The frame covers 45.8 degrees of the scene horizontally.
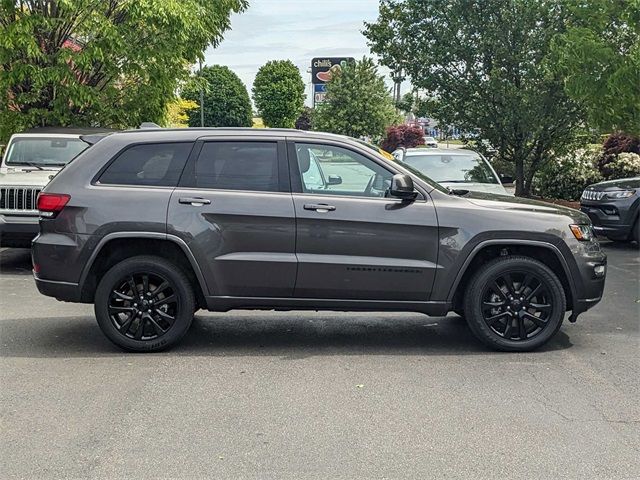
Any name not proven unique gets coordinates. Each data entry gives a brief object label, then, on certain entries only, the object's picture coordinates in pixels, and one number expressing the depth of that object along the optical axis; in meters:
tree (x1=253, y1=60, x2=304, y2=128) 67.38
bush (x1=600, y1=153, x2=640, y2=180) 19.09
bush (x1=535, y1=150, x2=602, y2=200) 19.22
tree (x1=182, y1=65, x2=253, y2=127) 64.94
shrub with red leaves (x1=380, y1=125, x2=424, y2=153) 46.72
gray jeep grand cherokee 6.12
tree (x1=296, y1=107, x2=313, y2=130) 83.95
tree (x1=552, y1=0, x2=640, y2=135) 11.36
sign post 74.31
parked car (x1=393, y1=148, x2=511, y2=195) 11.44
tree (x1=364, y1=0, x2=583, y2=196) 16.22
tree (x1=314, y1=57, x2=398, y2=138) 49.12
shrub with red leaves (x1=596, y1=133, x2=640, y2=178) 19.72
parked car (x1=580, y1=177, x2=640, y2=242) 11.91
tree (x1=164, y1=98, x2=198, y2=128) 30.28
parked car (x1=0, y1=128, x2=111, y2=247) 9.83
